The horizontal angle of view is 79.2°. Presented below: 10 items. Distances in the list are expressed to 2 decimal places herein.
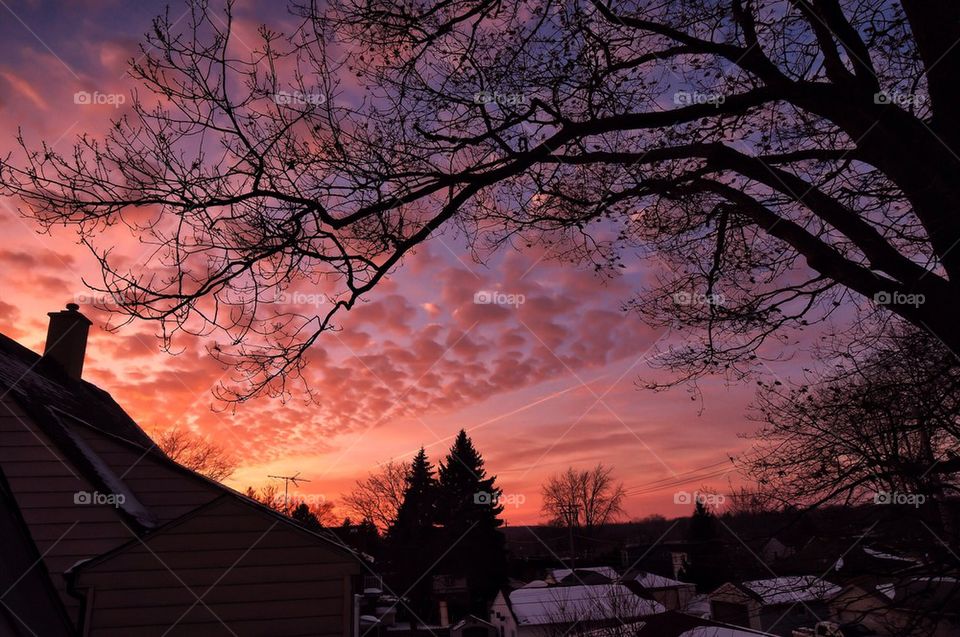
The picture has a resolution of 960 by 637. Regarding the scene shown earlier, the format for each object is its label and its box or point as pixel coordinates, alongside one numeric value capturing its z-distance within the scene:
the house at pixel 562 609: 21.95
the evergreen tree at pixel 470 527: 45.06
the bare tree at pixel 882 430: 4.45
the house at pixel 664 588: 37.37
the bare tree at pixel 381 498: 50.41
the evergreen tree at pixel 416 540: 46.25
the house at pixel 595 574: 34.58
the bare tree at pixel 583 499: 52.59
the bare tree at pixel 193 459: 39.72
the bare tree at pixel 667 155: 3.94
